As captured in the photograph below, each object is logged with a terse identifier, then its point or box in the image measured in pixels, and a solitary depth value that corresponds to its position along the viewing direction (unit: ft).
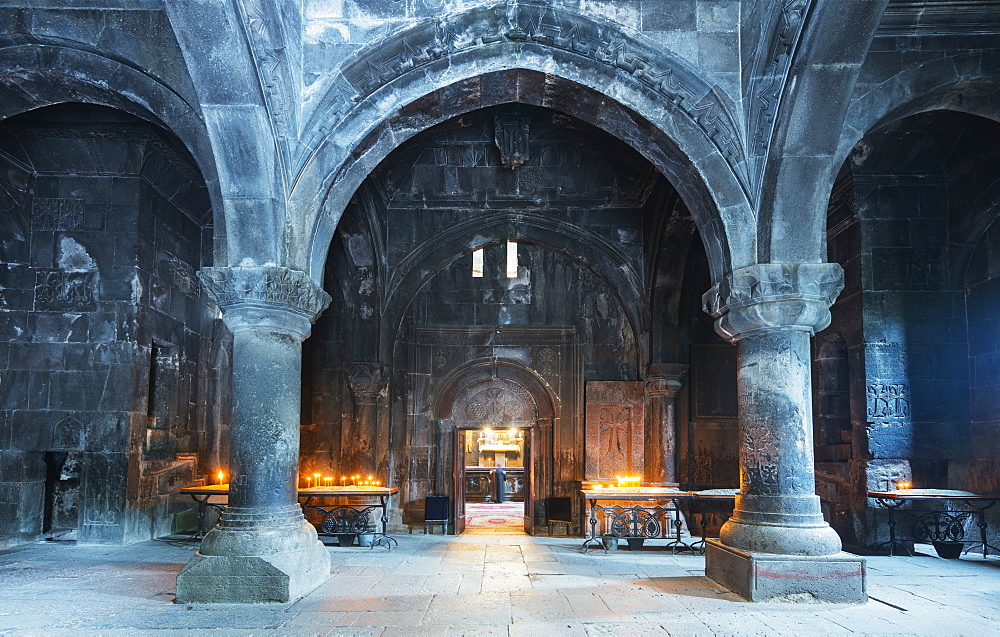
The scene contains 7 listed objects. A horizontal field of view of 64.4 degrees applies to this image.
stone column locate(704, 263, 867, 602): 19.03
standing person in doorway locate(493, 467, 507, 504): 61.05
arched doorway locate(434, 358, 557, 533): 38.73
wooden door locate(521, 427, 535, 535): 38.37
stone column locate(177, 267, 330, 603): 18.76
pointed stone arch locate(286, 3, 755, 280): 21.15
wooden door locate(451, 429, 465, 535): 38.19
